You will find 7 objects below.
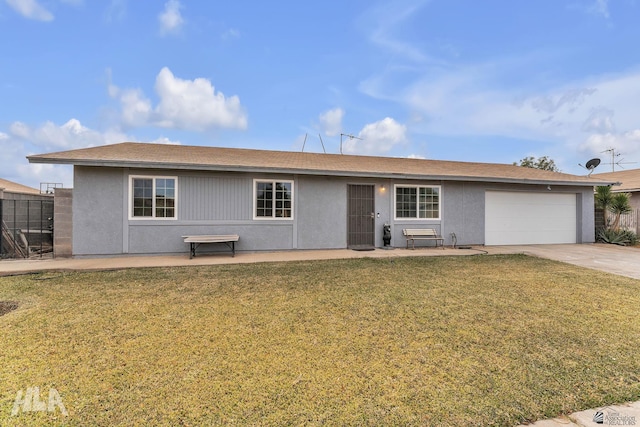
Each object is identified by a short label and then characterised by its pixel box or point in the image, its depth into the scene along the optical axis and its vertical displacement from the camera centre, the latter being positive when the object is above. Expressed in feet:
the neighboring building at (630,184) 43.60 +4.77
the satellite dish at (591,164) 39.67 +6.82
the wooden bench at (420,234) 32.24 -2.29
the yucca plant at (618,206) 37.40 +0.96
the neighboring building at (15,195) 34.86 +2.71
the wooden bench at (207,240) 25.26 -2.25
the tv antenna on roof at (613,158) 66.74 +13.10
